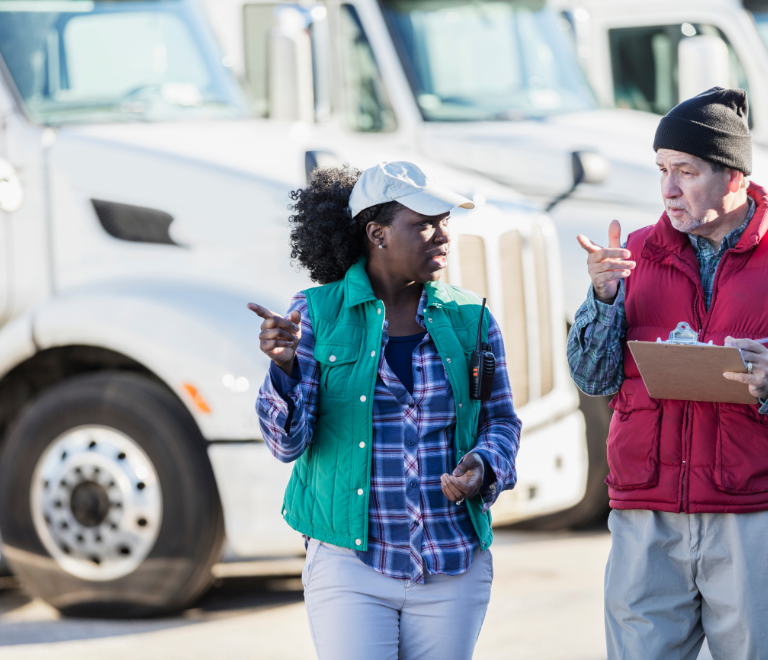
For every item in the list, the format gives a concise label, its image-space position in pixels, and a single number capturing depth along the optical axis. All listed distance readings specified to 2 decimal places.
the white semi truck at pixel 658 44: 17.77
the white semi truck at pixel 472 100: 14.57
